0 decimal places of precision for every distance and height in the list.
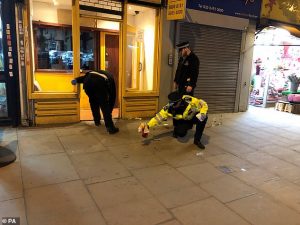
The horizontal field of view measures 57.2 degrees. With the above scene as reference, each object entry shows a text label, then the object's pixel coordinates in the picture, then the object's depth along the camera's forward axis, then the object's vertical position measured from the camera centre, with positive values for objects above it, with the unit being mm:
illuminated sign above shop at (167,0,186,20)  6160 +1239
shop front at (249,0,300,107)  8438 +446
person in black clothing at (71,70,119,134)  5410 -549
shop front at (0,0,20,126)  5312 -159
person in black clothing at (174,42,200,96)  5895 -128
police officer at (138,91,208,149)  4730 -851
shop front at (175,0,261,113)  7105 +554
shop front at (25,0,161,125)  5988 +231
